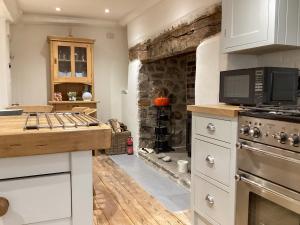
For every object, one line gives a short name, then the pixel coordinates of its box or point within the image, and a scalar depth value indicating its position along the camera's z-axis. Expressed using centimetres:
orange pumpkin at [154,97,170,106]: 464
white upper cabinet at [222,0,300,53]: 187
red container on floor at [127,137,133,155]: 514
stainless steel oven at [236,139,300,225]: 136
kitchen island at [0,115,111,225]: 76
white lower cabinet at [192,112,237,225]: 180
